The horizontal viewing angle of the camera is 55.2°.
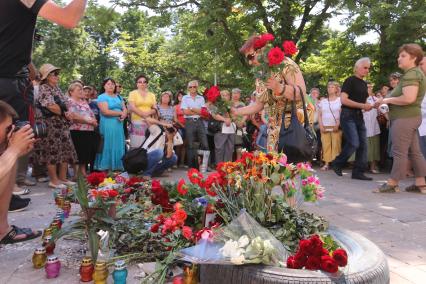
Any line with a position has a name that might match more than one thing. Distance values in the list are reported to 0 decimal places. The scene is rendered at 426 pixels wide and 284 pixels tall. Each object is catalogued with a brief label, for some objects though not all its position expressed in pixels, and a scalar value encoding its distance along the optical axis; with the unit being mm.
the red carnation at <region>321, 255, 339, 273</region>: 2104
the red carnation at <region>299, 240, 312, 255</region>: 2186
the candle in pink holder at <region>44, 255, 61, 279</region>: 2715
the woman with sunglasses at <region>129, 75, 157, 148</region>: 7414
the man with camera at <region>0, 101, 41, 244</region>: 2619
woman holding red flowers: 3162
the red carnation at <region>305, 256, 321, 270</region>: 2168
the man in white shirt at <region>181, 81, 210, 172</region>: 8375
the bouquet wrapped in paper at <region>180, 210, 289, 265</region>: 2217
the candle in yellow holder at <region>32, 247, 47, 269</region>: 2887
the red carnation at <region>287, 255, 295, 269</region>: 2262
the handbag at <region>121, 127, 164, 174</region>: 6855
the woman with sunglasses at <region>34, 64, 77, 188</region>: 5824
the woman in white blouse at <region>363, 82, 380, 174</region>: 8211
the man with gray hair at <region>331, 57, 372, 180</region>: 6934
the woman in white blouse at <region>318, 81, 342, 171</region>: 8430
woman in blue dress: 7188
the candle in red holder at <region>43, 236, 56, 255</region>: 2965
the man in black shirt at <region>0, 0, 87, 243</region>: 2934
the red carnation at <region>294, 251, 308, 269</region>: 2215
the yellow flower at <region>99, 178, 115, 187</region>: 3559
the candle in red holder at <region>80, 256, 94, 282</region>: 2627
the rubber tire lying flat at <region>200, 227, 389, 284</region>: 2125
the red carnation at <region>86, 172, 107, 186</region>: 3566
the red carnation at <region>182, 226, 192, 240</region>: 2723
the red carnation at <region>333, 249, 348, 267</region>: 2082
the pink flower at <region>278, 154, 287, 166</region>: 3042
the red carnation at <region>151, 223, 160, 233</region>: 2984
